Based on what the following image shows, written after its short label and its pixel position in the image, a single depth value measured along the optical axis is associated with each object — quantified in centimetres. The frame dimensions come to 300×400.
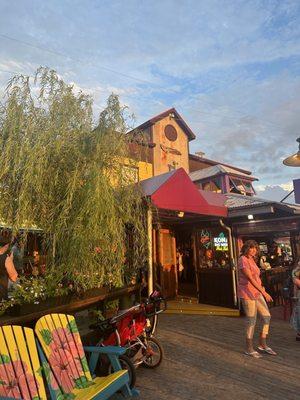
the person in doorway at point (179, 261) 1166
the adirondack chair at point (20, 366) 299
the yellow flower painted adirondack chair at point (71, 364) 329
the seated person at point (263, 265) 977
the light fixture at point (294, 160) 598
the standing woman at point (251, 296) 523
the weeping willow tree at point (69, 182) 480
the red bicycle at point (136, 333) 451
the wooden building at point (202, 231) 734
